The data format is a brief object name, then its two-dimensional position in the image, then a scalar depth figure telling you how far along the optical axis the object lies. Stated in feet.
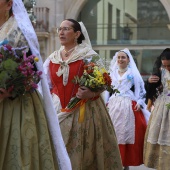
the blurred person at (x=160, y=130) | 22.88
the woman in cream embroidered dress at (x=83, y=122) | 18.69
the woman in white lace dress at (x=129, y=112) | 27.25
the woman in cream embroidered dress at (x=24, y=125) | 12.17
